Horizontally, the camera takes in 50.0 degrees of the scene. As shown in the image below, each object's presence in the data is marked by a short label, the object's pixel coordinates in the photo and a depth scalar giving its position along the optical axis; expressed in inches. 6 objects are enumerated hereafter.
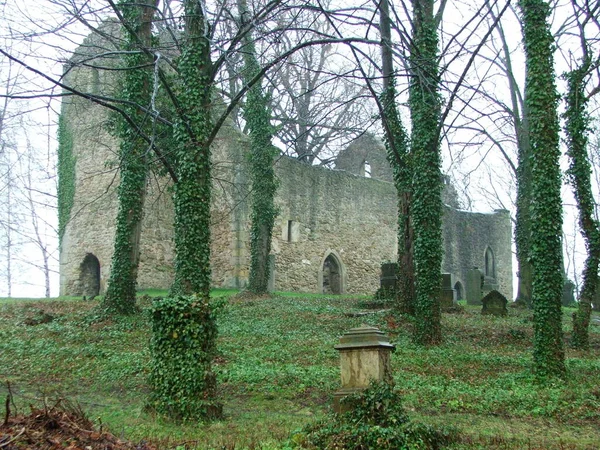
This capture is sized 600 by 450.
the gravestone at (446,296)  681.0
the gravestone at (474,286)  800.3
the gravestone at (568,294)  910.4
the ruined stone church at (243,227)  838.5
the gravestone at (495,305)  659.4
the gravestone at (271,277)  776.3
